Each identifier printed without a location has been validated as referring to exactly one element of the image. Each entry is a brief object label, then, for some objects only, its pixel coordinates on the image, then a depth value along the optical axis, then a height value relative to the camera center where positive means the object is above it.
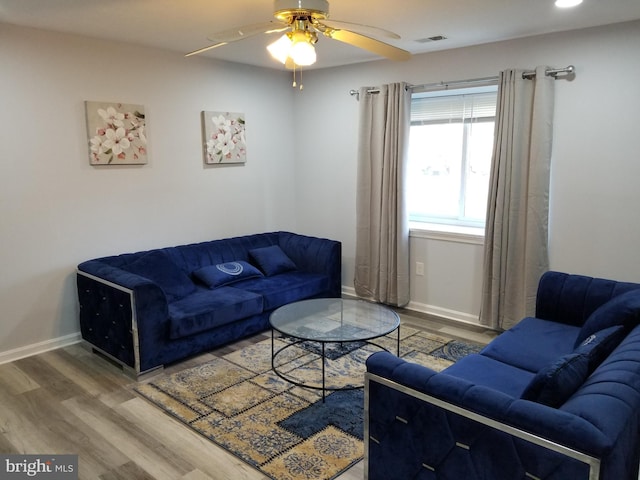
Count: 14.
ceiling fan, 2.28 +0.65
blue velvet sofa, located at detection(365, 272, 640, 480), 1.52 -0.86
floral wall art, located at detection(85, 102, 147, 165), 3.86 +0.24
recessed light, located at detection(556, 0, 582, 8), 2.84 +0.93
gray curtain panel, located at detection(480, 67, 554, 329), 3.77 -0.26
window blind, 4.36 +0.52
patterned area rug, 2.52 -1.46
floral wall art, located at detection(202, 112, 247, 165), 4.62 +0.25
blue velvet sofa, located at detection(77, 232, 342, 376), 3.34 -1.04
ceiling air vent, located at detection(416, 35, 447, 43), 3.71 +0.95
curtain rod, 3.64 +0.69
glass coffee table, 3.10 -1.07
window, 4.43 +0.09
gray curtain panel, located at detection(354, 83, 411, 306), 4.55 -0.30
